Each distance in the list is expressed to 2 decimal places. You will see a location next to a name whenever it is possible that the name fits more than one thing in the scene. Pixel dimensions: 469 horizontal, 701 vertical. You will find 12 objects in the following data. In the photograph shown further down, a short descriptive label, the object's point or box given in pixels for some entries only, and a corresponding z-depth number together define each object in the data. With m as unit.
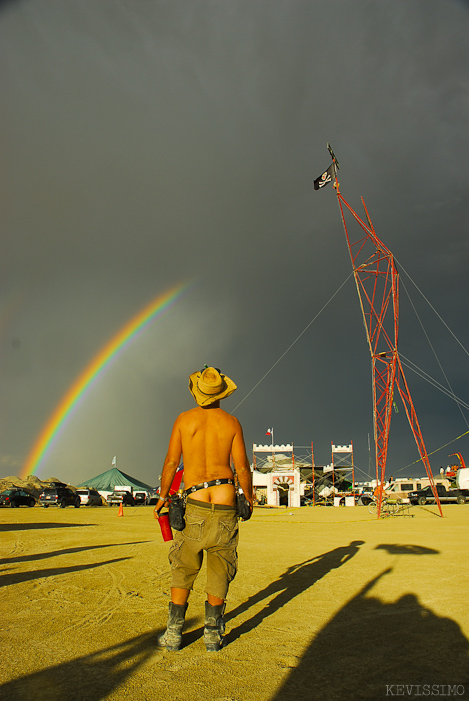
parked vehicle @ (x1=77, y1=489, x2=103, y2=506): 45.02
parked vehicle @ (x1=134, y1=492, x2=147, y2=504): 53.76
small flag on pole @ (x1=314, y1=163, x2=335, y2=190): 32.94
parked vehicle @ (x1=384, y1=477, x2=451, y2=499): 55.12
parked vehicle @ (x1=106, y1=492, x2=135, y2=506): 53.12
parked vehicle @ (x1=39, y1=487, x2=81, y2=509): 39.03
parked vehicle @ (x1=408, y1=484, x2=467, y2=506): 43.03
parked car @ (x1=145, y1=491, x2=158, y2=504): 59.56
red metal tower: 24.34
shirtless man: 4.01
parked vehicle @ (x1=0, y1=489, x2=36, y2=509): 35.69
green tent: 80.50
